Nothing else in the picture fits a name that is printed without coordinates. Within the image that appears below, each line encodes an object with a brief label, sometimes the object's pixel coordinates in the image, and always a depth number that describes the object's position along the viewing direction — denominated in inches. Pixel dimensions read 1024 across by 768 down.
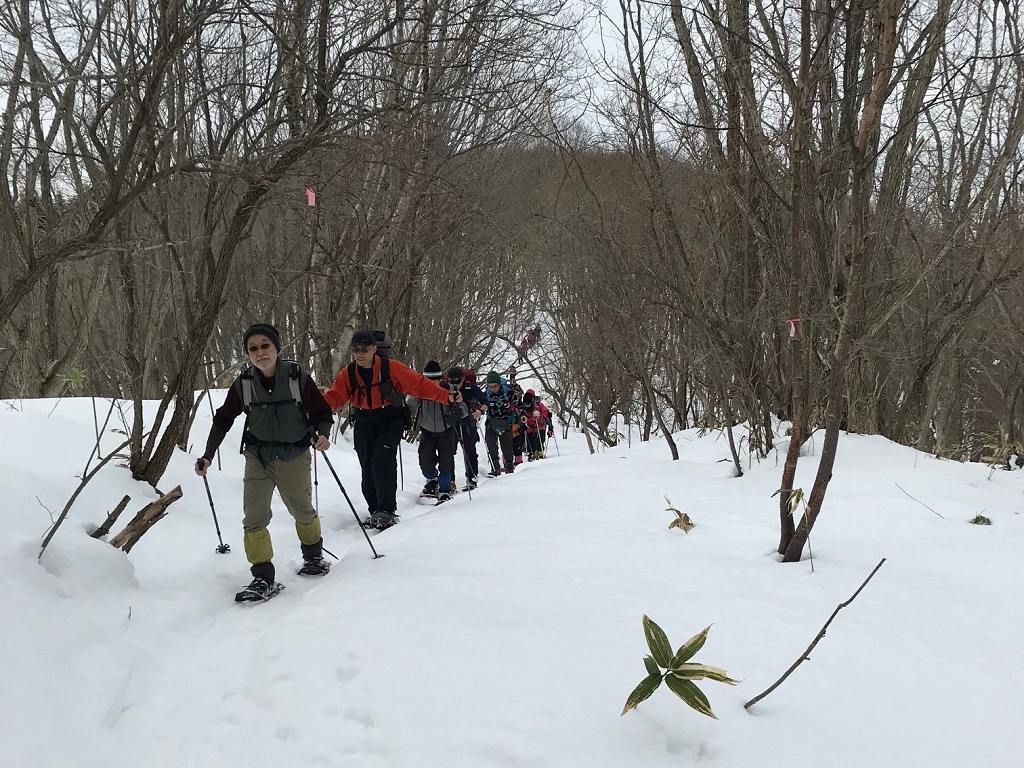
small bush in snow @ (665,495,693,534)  182.4
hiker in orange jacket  239.5
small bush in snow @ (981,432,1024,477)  267.4
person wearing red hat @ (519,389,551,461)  492.8
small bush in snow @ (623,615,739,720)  86.0
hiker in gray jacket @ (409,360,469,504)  304.8
